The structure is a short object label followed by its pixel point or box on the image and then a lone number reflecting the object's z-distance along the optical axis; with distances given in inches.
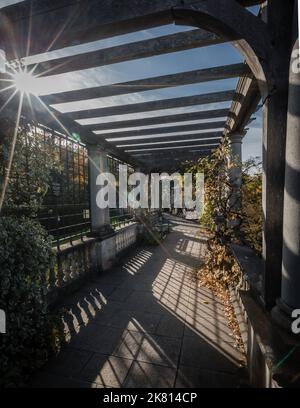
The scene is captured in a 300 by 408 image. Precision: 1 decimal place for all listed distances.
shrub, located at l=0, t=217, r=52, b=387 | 92.6
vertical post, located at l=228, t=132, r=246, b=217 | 187.4
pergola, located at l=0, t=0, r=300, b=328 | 67.9
